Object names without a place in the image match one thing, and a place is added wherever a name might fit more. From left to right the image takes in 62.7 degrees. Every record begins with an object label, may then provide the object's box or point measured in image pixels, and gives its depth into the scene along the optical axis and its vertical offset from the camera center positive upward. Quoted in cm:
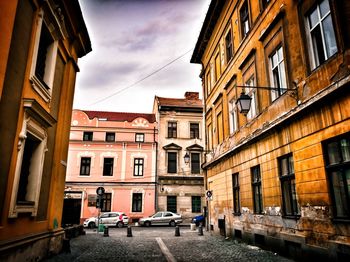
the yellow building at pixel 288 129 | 673 +236
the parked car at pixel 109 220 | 2612 -123
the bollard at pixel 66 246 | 1045 -141
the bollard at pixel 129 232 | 1720 -151
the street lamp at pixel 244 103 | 974 +338
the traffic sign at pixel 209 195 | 1748 +63
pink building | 3041 +446
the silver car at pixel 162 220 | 2667 -126
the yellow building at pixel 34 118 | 686 +254
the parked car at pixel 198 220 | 2742 -131
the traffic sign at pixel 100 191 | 1827 +93
